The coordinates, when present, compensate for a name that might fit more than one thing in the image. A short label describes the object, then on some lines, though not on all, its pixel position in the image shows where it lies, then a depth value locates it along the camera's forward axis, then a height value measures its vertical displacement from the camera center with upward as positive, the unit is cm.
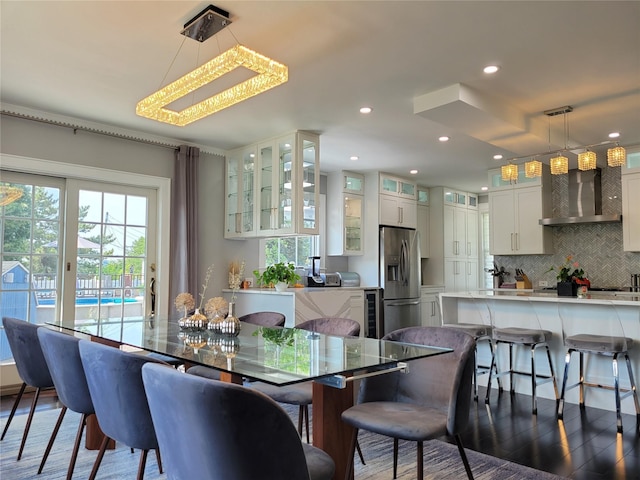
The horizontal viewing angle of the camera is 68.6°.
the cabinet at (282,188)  486 +84
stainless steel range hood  620 +92
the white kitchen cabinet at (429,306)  760 -66
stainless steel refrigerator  684 -17
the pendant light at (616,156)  389 +91
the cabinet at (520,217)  645 +69
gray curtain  509 +42
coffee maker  644 -17
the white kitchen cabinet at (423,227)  809 +66
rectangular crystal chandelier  242 +103
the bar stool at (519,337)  375 -58
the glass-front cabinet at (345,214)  679 +76
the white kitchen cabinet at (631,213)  560 +63
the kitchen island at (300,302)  503 -42
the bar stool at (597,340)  333 -55
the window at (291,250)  643 +23
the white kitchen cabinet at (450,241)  815 +43
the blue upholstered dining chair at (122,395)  172 -49
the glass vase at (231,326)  253 -33
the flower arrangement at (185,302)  281 -22
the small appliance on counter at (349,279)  686 -20
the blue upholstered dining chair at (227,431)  114 -42
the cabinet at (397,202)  703 +99
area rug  246 -110
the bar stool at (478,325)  402 -53
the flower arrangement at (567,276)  417 -9
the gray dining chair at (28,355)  259 -51
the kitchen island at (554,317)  361 -44
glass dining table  163 -37
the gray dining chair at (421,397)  189 -61
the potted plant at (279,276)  525 -12
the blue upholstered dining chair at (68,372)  210 -49
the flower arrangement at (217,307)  269 -24
